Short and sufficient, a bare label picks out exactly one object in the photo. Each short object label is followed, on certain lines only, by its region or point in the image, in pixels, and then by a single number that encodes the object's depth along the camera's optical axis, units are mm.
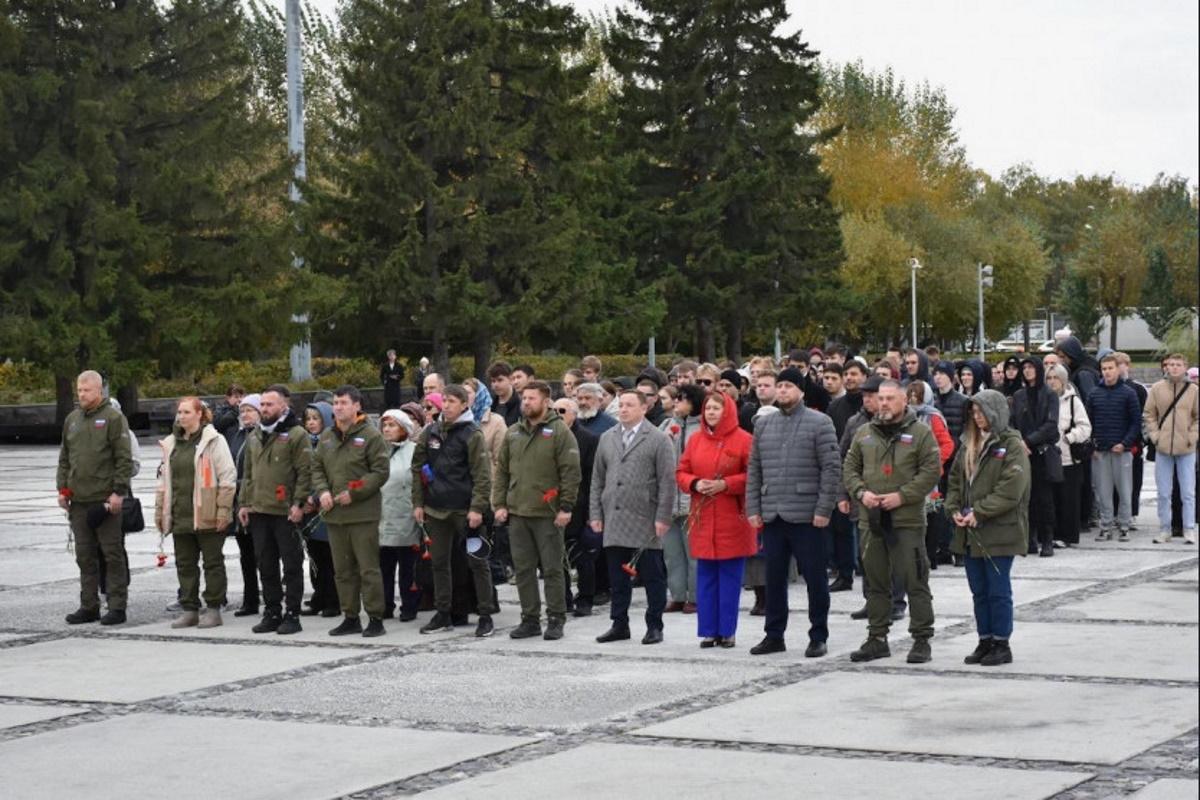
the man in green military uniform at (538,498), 13195
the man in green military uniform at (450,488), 13578
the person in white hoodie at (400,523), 14148
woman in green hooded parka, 11500
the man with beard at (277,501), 13953
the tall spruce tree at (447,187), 49000
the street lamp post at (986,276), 74375
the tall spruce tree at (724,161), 59125
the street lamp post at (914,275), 72744
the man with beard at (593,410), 14695
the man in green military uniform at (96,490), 14586
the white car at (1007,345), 104312
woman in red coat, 12523
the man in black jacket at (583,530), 14555
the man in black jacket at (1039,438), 17781
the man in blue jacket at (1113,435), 18922
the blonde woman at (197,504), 14141
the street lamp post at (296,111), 45188
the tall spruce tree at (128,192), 41594
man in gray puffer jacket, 12148
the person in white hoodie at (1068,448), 18328
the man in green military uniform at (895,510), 11680
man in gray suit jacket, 12953
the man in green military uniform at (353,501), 13602
